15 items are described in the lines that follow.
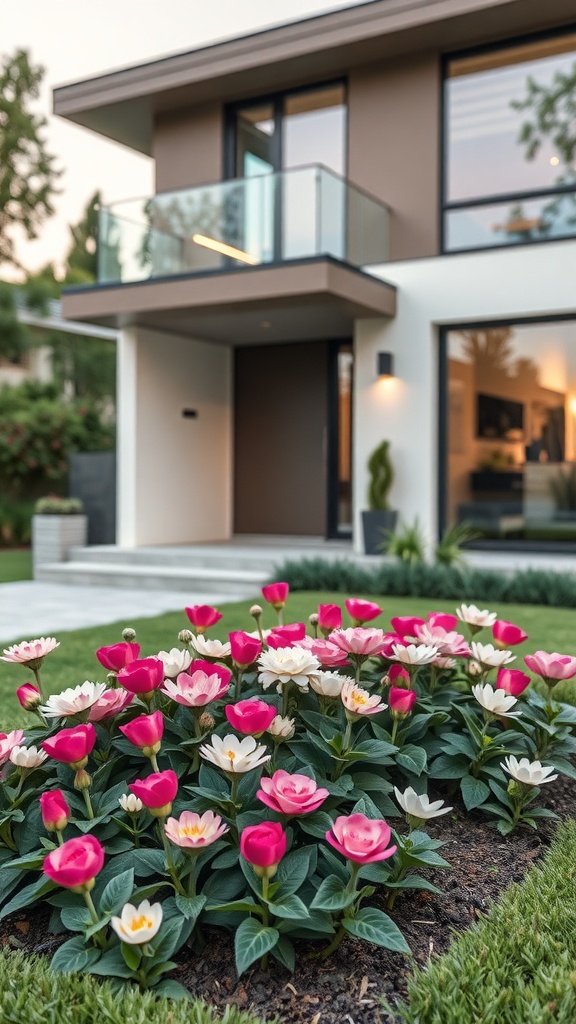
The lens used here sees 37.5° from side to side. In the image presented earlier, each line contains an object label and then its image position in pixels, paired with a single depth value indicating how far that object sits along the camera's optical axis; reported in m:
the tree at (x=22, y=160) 19.12
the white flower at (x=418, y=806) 1.70
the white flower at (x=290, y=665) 1.95
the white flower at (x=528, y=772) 2.00
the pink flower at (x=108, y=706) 2.03
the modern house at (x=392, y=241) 9.50
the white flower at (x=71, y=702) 1.94
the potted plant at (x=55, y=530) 10.62
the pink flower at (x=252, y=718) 1.75
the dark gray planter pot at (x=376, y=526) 10.02
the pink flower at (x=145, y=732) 1.71
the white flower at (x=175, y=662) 2.16
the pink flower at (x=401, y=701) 2.06
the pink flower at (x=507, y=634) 2.43
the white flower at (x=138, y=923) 1.44
